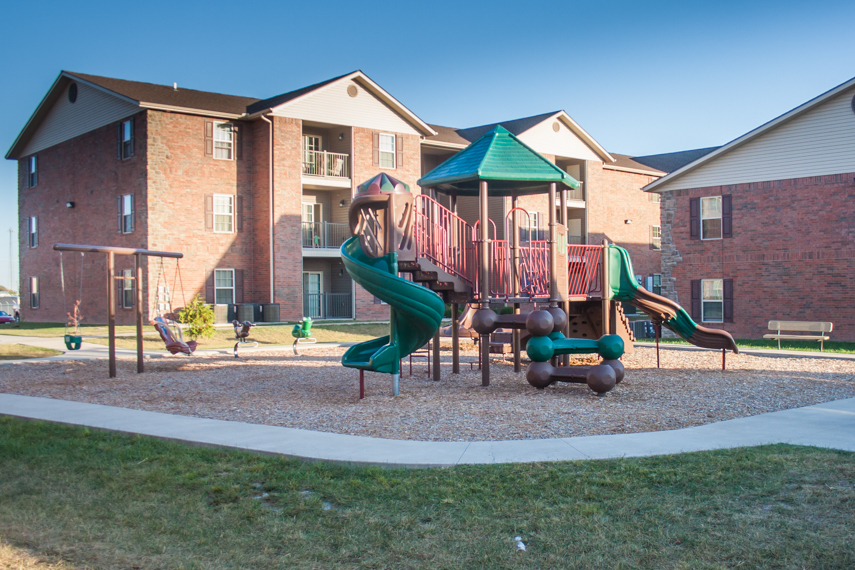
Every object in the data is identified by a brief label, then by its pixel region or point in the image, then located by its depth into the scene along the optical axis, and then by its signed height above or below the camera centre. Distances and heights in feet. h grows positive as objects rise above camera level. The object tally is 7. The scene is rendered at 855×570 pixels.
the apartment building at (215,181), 92.84 +15.00
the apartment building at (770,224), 72.28 +6.39
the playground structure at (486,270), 37.96 +0.95
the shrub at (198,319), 76.07 -3.31
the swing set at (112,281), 45.44 +0.57
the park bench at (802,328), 67.62 -4.39
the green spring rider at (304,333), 64.77 -4.28
